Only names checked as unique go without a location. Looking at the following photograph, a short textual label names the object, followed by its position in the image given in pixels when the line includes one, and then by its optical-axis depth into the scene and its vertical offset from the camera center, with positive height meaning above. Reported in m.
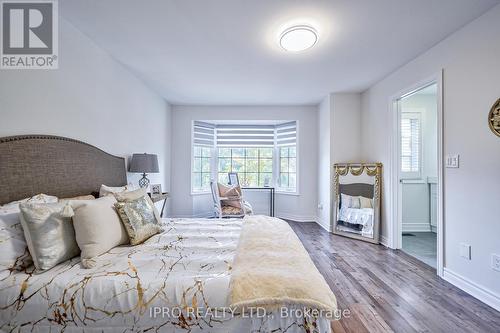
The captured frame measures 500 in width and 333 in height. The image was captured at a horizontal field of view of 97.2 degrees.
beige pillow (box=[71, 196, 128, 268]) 1.39 -0.43
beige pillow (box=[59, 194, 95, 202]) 1.90 -0.29
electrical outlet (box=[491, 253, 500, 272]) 1.84 -0.80
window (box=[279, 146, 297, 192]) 5.04 -0.05
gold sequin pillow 1.70 -0.44
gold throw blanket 1.03 -0.58
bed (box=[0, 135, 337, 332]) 1.03 -0.63
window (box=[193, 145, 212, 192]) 4.96 -0.06
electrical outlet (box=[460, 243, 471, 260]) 2.08 -0.81
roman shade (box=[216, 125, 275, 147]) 5.26 +0.71
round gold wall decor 1.85 +0.41
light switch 2.20 +0.06
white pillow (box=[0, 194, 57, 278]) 1.21 -0.45
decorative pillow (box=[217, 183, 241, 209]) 4.11 -0.50
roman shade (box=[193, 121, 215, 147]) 4.91 +0.73
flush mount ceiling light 2.10 +1.27
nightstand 2.96 -0.44
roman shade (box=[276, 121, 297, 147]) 4.94 +0.73
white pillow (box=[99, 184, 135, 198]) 2.15 -0.25
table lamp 2.96 +0.03
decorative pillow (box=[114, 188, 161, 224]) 1.88 -0.27
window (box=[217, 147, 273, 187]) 5.32 +0.07
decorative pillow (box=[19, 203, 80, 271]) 1.26 -0.40
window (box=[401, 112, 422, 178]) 4.06 +0.34
